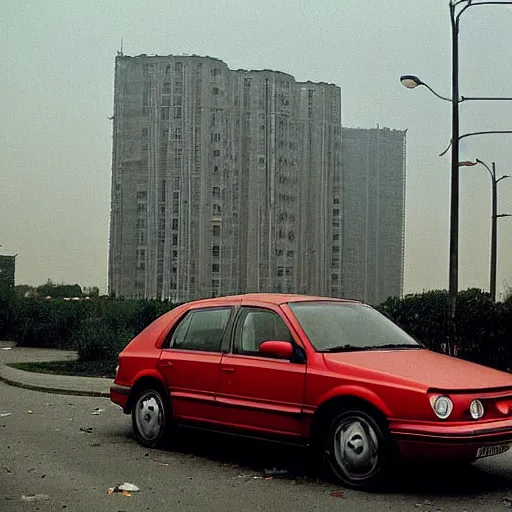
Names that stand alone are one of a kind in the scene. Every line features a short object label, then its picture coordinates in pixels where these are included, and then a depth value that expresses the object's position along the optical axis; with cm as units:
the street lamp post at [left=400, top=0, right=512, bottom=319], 1856
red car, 706
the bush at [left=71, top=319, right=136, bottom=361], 2075
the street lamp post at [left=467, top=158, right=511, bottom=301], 2772
